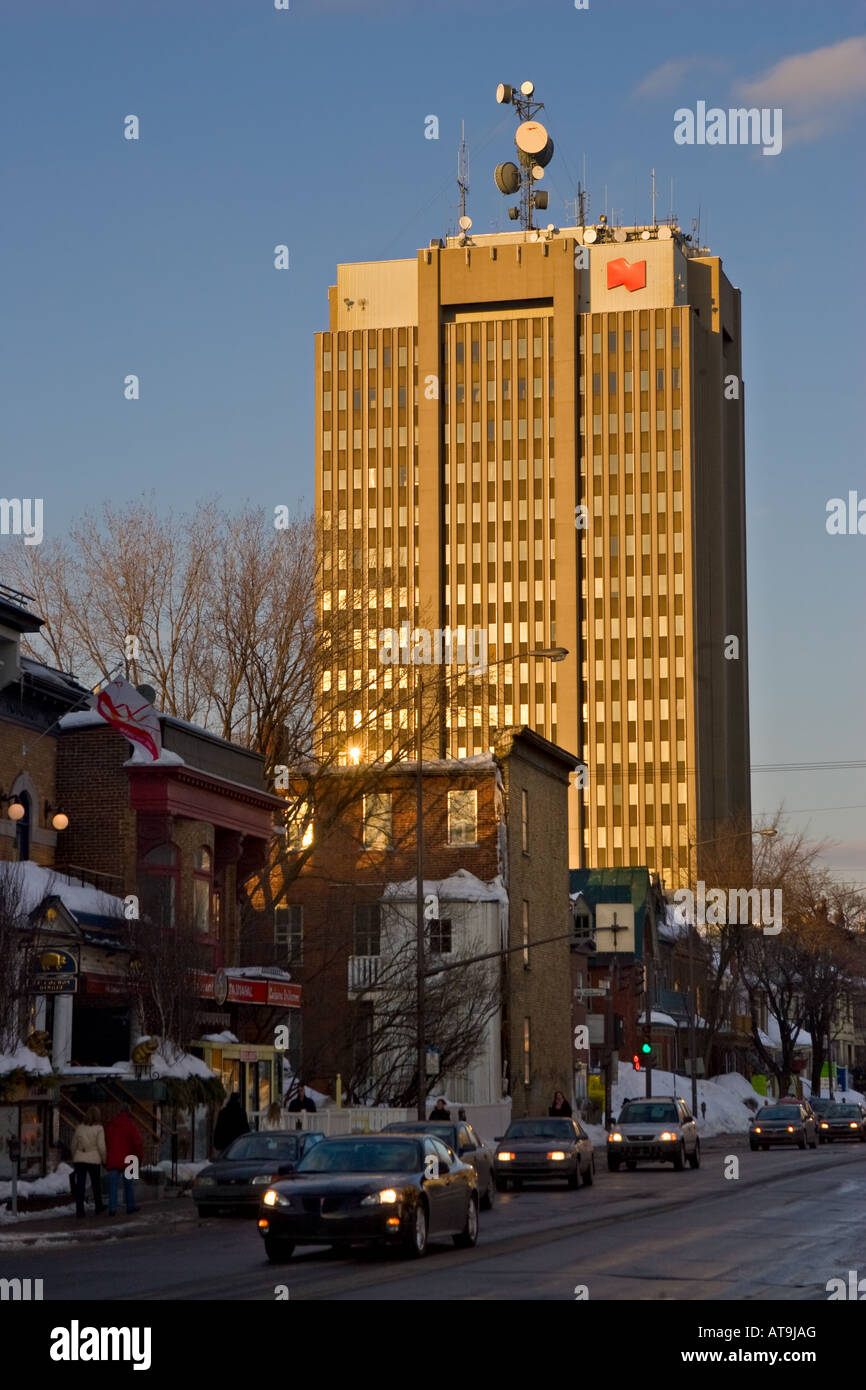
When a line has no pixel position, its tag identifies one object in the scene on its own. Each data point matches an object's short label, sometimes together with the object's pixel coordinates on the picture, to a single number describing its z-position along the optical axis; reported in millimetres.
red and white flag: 38875
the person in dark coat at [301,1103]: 41781
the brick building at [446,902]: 56250
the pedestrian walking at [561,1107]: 50181
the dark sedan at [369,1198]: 20156
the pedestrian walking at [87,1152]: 28328
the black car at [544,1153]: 36000
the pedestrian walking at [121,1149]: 29062
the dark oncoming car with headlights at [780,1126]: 56312
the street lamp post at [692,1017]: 66562
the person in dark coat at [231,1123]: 35281
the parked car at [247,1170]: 28453
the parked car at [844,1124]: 64938
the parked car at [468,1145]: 27094
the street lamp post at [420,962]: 40375
